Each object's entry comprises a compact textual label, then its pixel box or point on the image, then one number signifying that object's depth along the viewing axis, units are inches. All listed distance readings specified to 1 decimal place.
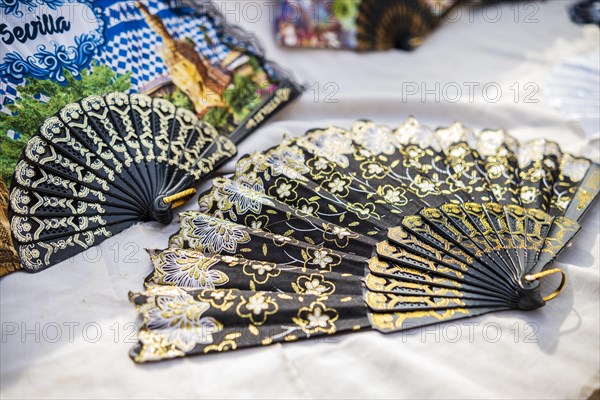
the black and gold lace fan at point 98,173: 28.1
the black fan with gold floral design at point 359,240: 26.6
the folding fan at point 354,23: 35.7
